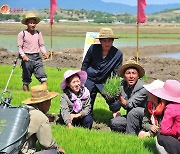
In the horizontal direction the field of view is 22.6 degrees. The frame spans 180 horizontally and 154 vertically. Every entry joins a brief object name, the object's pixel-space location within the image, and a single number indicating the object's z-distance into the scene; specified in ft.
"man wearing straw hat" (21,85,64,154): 14.57
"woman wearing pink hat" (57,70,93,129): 20.27
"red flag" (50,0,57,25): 58.91
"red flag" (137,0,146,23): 52.49
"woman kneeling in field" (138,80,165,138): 17.28
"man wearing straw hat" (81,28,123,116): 23.27
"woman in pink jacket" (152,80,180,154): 15.42
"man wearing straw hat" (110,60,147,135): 20.54
